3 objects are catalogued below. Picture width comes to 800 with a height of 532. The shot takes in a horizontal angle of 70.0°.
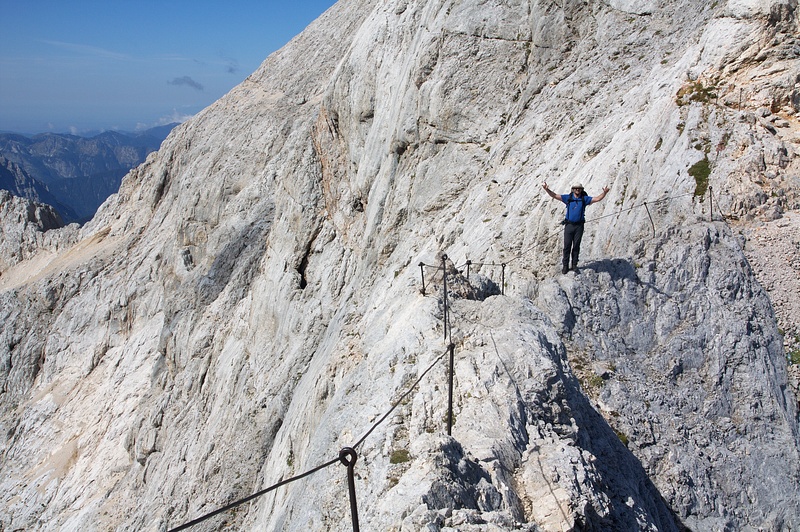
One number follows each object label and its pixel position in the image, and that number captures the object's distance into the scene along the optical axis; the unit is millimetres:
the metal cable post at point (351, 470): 5344
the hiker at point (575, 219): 10742
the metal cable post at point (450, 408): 7523
